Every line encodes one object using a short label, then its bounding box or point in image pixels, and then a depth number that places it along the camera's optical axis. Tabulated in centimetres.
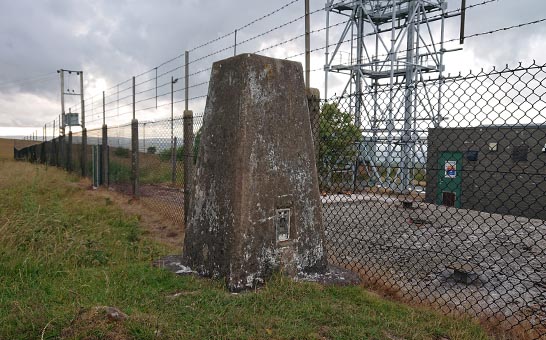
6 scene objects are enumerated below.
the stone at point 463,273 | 476
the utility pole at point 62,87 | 2572
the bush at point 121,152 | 1111
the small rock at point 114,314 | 239
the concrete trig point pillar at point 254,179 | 327
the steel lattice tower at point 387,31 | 1730
